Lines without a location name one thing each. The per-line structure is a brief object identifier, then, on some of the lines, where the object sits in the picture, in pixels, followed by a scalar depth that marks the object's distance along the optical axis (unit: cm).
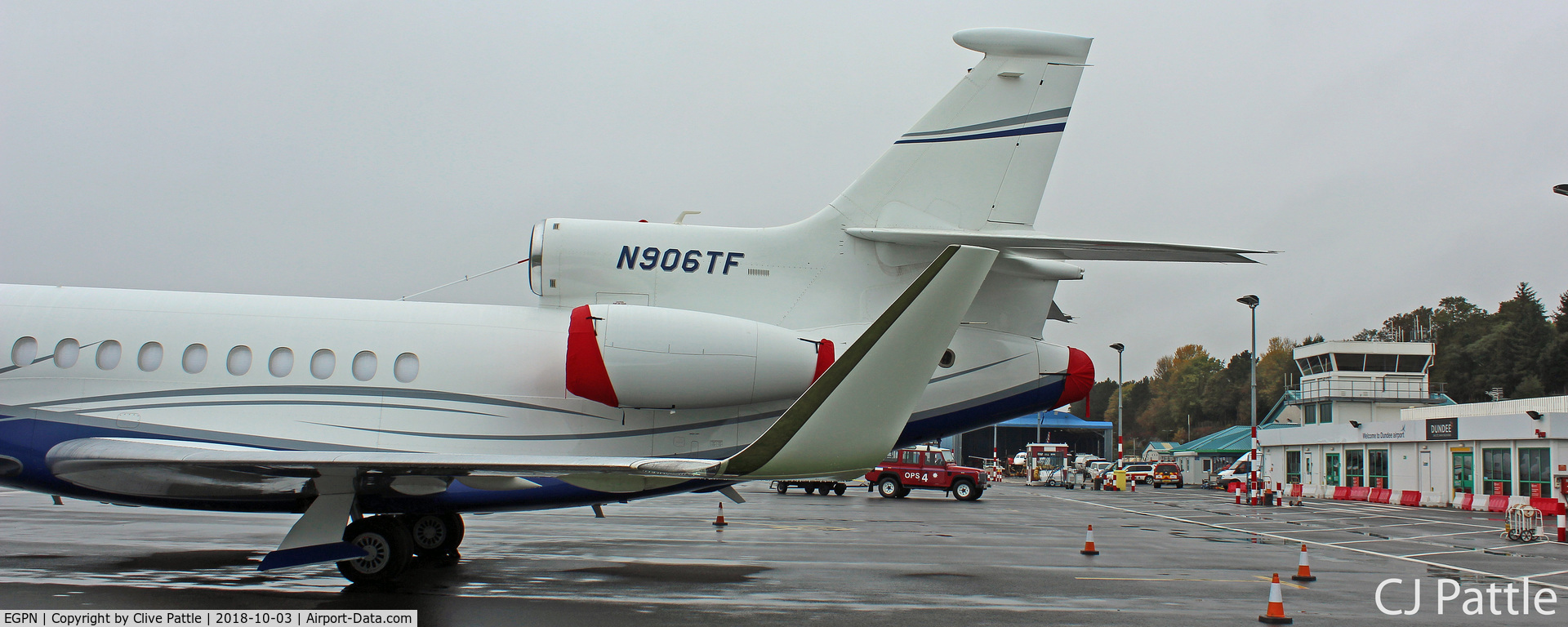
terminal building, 3366
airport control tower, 4909
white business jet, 1018
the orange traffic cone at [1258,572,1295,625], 958
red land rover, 3500
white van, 5630
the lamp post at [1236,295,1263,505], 3943
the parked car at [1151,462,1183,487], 5494
